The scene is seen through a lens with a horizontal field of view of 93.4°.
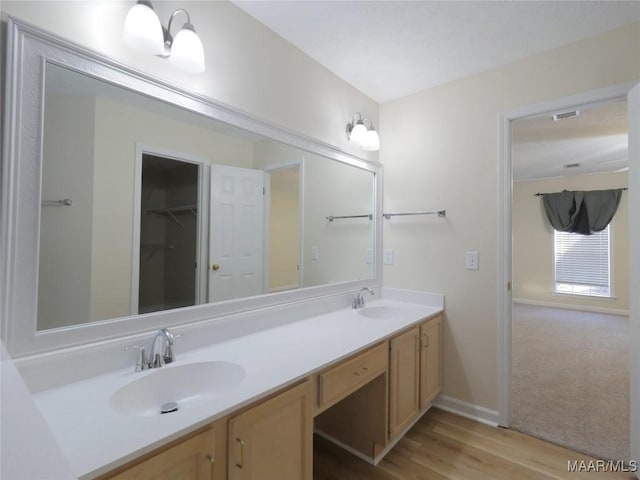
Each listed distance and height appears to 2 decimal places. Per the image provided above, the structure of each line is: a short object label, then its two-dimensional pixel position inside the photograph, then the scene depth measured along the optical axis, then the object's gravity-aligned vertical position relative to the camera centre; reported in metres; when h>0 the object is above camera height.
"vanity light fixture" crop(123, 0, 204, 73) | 1.11 +0.80
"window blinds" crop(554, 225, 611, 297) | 5.22 -0.26
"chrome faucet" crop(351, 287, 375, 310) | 2.19 -0.40
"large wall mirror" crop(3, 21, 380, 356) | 0.95 +0.17
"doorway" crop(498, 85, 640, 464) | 2.03 -0.11
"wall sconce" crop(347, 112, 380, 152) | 2.22 +0.84
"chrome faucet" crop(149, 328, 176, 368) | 1.13 -0.41
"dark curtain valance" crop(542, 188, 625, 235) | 5.00 +0.70
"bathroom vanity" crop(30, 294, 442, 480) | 0.76 -0.52
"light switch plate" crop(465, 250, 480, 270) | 2.16 -0.09
